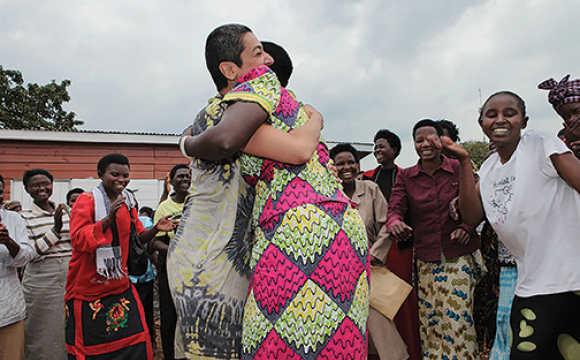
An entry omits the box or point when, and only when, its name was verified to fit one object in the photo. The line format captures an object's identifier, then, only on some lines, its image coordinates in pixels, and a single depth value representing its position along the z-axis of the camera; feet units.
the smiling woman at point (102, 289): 11.73
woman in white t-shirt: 6.94
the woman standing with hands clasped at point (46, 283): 14.93
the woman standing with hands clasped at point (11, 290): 12.96
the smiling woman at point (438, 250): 10.84
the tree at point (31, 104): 101.24
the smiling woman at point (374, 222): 11.89
